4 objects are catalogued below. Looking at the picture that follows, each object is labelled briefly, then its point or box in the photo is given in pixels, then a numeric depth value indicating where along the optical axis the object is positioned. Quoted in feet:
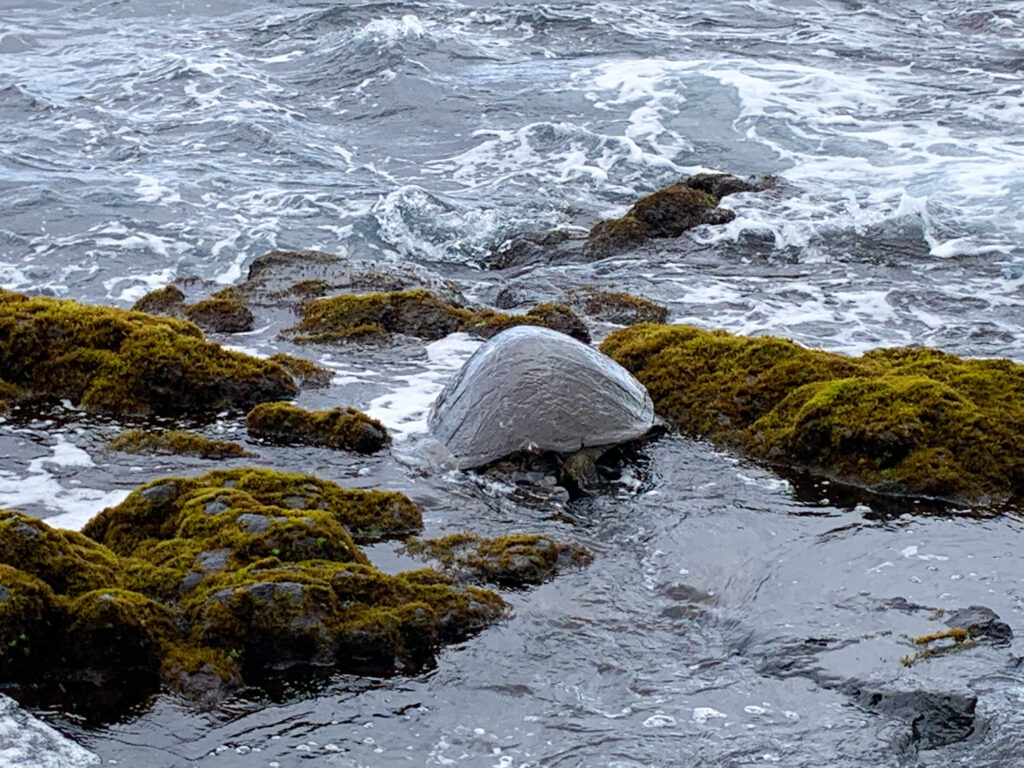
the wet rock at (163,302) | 35.40
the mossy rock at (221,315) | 33.30
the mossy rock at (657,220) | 42.78
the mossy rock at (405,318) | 31.89
